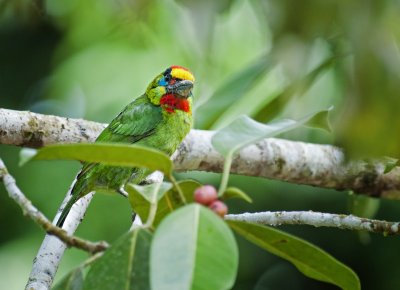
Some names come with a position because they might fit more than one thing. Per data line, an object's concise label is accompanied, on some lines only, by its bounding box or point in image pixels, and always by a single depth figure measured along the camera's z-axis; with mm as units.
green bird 4234
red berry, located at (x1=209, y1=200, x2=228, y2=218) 3196
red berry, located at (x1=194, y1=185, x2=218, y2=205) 3203
